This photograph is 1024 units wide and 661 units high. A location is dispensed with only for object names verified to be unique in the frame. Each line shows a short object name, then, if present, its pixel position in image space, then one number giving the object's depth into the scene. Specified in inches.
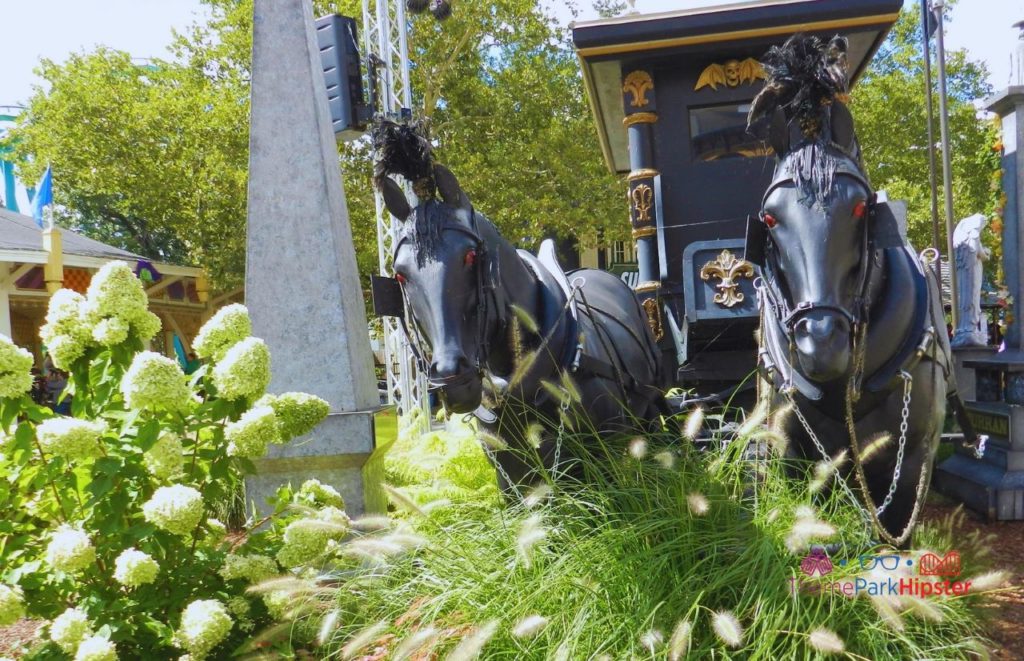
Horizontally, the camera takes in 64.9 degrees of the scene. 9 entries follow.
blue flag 570.9
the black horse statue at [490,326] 111.3
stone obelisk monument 157.2
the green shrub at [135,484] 93.1
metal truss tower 366.0
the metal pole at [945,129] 414.1
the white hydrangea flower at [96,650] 85.7
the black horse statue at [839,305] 100.1
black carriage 195.2
